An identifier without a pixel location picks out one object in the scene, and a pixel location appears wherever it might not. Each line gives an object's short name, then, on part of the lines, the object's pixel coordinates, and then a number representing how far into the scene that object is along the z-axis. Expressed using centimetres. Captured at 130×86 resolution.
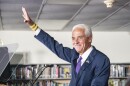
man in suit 208
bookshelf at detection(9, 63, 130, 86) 696
